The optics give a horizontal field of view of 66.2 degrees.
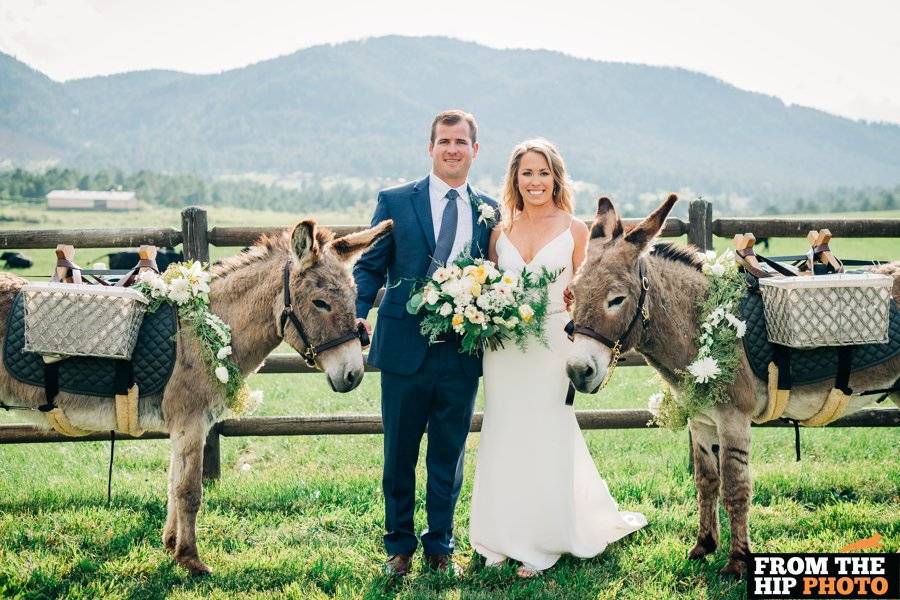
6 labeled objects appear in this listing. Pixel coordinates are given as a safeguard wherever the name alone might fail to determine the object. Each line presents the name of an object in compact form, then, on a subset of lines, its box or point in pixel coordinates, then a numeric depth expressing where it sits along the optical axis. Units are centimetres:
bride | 413
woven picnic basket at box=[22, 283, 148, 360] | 384
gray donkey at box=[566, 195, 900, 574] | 369
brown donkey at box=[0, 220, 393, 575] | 391
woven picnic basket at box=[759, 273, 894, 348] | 383
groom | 407
